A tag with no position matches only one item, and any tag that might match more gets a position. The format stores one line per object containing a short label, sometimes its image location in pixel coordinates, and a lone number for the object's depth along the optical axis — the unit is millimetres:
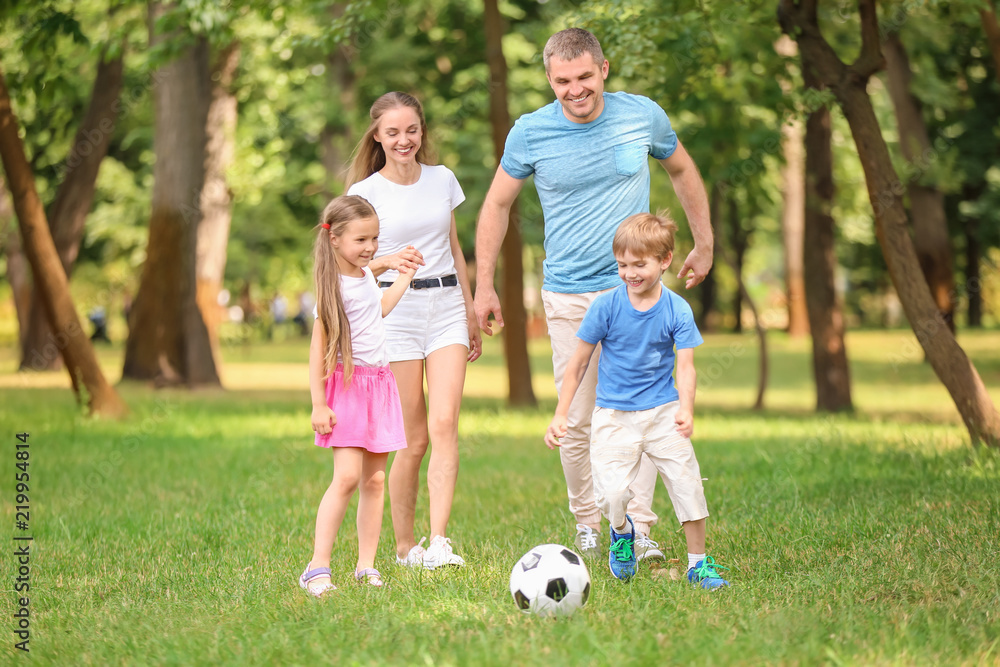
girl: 9758
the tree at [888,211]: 16594
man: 10492
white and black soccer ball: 8516
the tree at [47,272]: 22094
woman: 10797
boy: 9445
